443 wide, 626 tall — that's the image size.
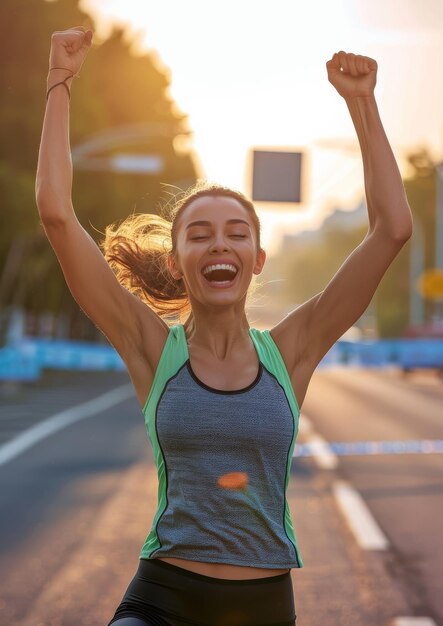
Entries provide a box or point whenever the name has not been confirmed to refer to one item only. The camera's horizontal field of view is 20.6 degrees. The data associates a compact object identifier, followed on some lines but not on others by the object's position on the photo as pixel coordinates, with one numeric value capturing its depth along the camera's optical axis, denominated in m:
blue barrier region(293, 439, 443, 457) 15.44
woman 3.01
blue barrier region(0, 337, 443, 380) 32.38
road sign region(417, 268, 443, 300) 49.81
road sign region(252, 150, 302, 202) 32.25
